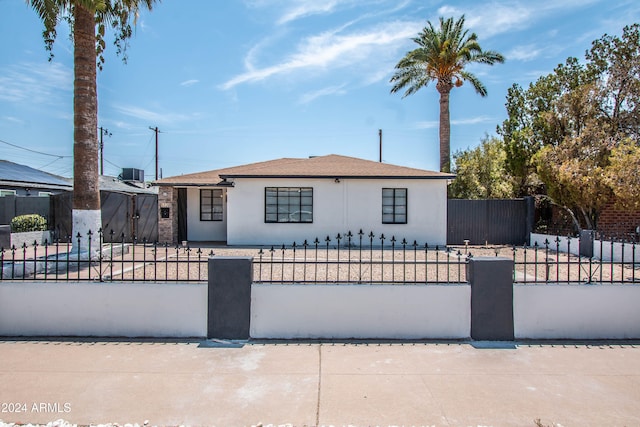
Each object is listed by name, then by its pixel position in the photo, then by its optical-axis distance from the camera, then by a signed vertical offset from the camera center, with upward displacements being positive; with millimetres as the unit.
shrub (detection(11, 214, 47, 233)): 15086 -342
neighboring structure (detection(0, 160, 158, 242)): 16953 +187
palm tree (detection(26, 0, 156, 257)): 10688 +2394
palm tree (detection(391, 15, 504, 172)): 21609 +7991
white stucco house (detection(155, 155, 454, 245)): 15562 +412
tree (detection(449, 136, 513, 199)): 23172 +2199
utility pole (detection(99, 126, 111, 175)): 38125 +5673
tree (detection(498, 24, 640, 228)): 13648 +3362
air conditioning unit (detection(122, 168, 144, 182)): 30123 +2844
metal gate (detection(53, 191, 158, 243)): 16938 -8
